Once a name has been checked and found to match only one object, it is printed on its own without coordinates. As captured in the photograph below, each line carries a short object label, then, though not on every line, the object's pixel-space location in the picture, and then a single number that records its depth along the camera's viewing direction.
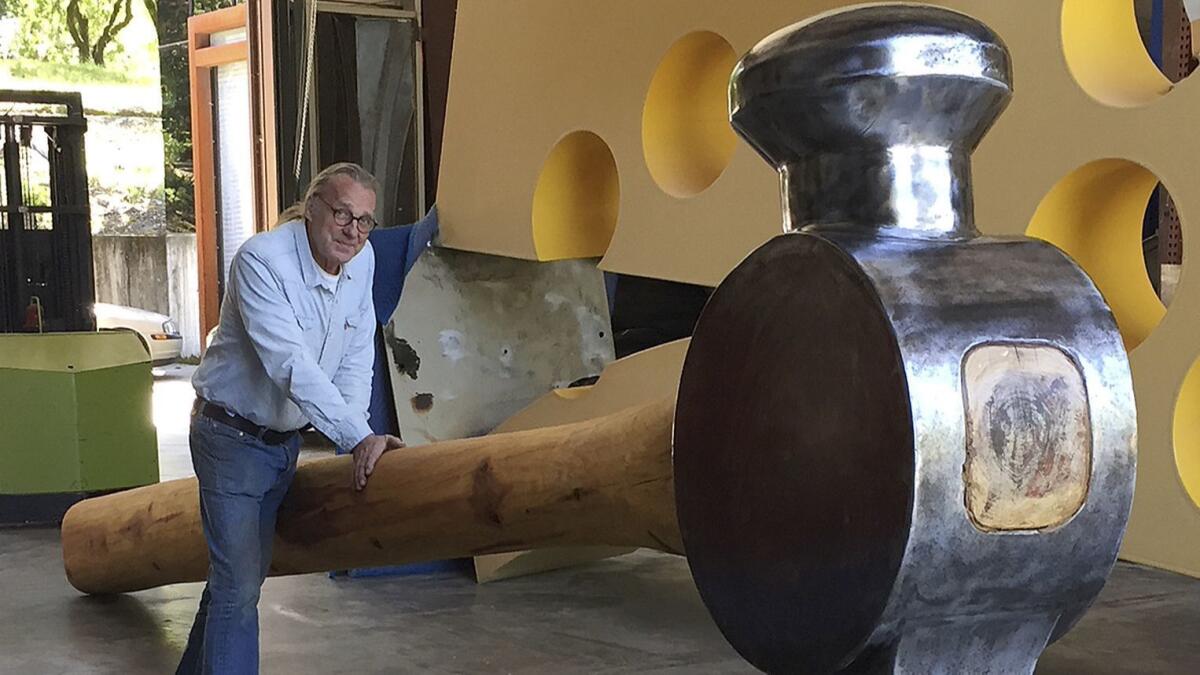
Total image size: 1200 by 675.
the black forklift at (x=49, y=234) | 8.15
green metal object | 5.70
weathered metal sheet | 4.62
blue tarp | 4.25
